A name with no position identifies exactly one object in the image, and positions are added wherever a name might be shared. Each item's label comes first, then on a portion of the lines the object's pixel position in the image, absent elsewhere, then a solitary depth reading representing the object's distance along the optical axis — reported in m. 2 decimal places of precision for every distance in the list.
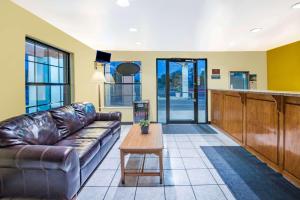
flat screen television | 5.38
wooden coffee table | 2.56
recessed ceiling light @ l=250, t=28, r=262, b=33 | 4.21
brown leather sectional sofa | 1.97
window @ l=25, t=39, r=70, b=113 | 3.44
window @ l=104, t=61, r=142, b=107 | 6.63
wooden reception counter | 2.48
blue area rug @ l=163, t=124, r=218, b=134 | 5.48
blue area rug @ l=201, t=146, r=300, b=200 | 2.30
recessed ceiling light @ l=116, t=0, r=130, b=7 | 2.78
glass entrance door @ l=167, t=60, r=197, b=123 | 6.73
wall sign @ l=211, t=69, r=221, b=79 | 6.65
